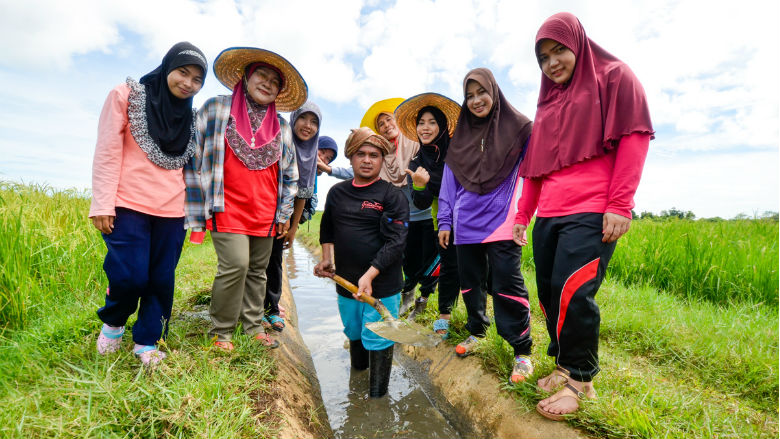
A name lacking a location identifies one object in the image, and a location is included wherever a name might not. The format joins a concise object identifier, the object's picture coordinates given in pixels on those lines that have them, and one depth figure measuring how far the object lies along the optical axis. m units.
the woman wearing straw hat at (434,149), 3.25
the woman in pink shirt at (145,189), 2.01
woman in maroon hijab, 1.77
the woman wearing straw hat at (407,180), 3.74
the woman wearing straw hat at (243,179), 2.42
